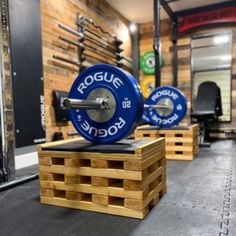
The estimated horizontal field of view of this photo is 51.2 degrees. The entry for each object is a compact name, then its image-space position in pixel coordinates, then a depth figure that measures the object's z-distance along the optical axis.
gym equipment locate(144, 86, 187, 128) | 3.52
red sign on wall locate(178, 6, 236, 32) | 5.57
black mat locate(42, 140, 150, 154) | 1.58
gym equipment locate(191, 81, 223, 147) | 4.83
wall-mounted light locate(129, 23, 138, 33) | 6.40
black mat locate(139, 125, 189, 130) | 3.43
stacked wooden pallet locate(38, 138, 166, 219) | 1.53
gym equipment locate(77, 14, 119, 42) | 4.25
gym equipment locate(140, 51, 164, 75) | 6.31
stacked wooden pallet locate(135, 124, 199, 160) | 3.31
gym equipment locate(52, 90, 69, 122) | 3.65
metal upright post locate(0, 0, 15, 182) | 2.48
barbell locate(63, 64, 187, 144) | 1.68
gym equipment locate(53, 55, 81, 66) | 3.70
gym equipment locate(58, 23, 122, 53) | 3.78
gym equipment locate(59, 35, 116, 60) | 3.86
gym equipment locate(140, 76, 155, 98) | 6.31
